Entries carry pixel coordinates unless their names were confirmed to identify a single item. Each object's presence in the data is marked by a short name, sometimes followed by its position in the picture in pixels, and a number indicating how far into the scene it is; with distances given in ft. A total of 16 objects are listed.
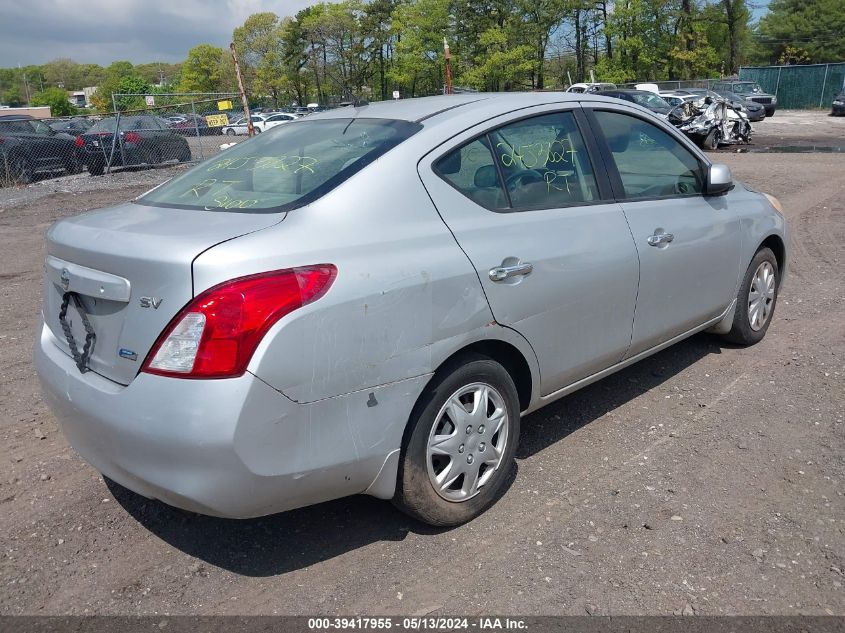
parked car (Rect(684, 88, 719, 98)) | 93.69
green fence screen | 149.28
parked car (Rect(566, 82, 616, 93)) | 101.61
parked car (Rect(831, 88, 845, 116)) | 120.16
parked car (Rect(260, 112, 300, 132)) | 120.26
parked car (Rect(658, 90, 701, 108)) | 86.22
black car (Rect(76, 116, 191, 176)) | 61.41
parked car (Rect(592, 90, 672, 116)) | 75.51
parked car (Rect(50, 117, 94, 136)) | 79.46
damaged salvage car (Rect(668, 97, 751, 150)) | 67.77
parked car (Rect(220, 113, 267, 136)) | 113.48
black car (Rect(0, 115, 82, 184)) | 55.77
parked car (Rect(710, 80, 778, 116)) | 121.90
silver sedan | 7.88
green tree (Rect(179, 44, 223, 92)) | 290.15
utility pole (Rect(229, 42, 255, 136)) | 66.69
